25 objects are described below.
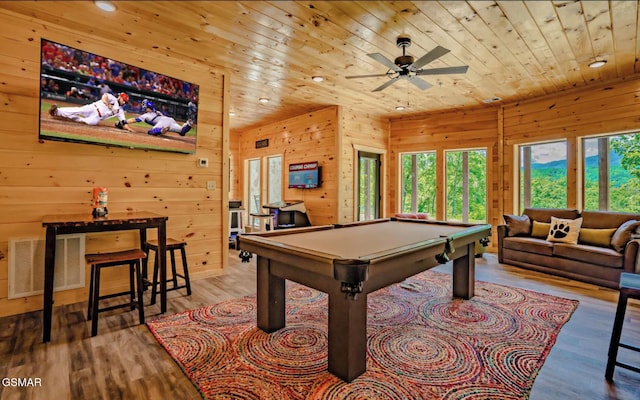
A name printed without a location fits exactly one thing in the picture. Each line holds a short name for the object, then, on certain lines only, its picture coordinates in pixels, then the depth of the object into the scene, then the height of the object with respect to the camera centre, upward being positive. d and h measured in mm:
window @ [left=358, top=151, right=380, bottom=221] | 6555 +300
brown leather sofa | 3594 -601
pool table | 1762 -403
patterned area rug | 1799 -1082
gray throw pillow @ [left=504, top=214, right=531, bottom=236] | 4762 -390
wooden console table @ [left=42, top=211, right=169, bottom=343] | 2330 -248
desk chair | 5919 -502
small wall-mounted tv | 6113 +492
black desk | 5914 -312
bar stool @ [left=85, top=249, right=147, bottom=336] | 2416 -571
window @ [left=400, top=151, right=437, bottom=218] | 6633 +379
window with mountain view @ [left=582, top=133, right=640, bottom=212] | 4559 +444
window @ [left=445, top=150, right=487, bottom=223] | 6082 +307
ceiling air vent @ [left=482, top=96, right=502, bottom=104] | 5342 +1778
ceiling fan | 2812 +1321
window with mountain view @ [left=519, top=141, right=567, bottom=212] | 5211 +455
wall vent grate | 2801 -648
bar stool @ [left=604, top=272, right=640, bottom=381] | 1826 -752
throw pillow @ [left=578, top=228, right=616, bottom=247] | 3939 -458
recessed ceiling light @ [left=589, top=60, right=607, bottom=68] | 3799 +1726
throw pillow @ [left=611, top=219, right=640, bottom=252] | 3629 -392
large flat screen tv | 2848 +979
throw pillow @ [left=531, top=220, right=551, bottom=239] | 4573 -428
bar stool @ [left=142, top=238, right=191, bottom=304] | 3072 -674
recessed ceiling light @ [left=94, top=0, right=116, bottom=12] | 2536 +1607
